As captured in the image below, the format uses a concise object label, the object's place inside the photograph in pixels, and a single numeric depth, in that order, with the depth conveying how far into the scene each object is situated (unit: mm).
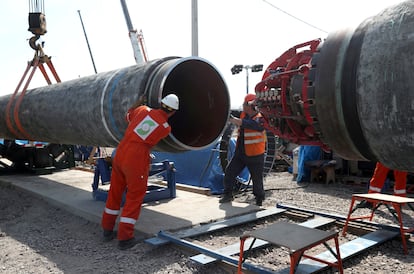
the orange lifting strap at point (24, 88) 6043
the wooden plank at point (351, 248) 3158
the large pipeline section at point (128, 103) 3986
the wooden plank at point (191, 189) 6305
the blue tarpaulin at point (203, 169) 6973
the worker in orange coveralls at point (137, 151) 3748
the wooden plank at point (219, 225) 3898
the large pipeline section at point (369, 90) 1395
